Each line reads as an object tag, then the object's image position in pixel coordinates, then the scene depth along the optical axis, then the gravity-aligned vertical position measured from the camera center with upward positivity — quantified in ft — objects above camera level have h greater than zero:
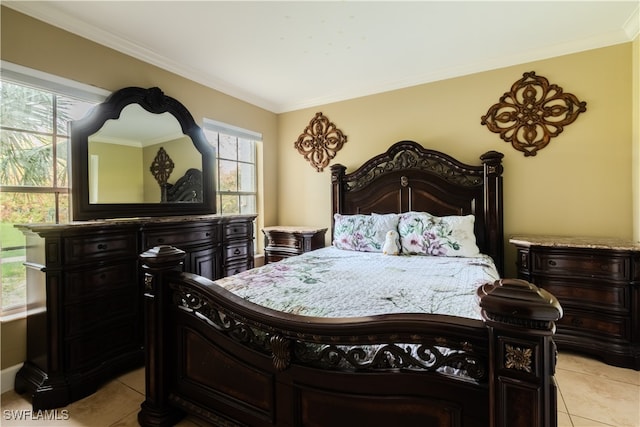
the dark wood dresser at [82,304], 6.00 -1.95
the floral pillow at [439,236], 8.57 -0.71
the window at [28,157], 6.53 +1.43
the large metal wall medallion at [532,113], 8.71 +3.02
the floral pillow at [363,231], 9.59 -0.60
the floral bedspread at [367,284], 4.50 -1.41
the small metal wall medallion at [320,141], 12.36 +3.14
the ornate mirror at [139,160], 7.45 +1.66
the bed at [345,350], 2.71 -1.64
